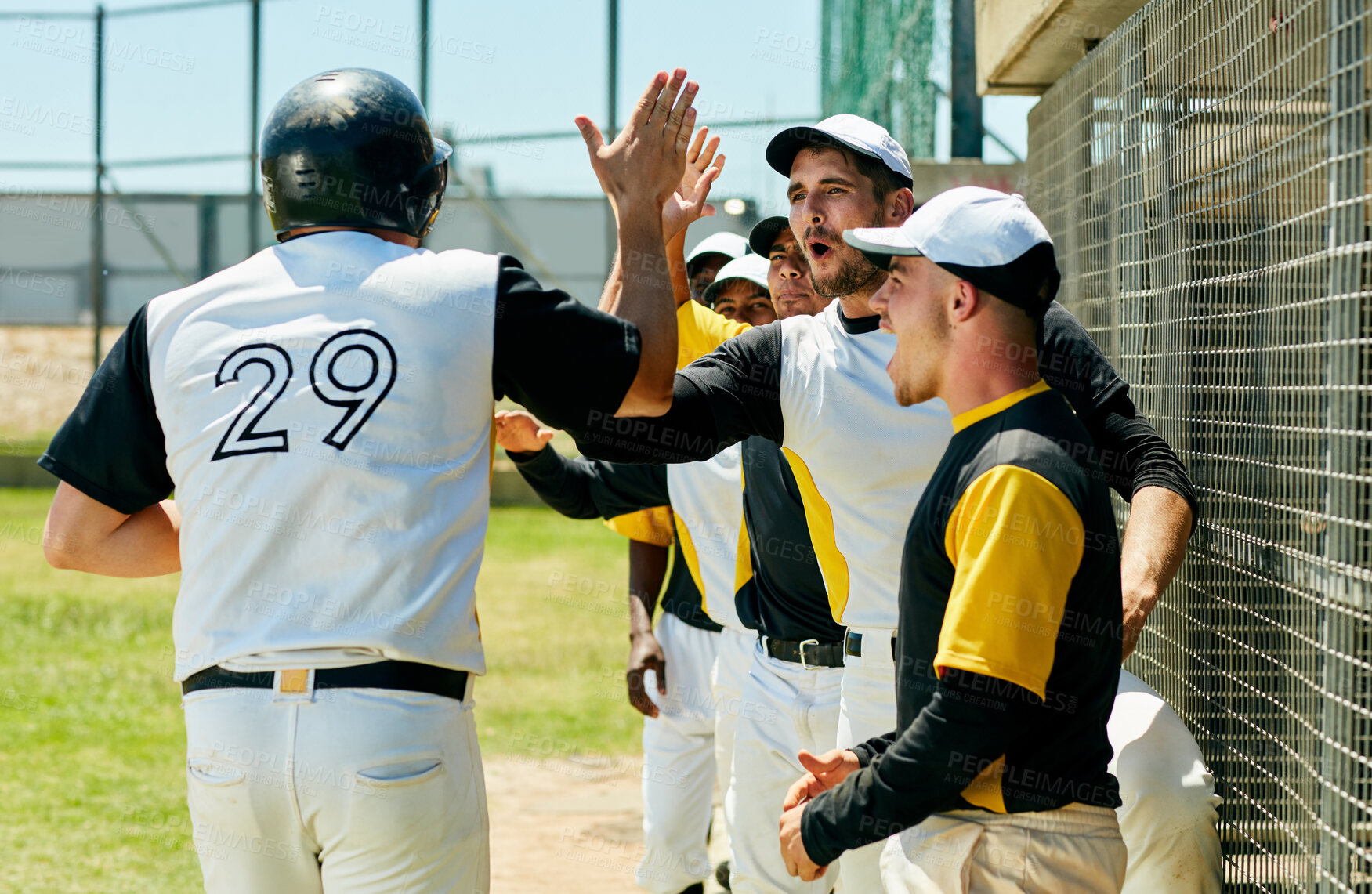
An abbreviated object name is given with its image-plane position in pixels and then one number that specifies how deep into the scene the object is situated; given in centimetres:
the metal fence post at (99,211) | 1652
